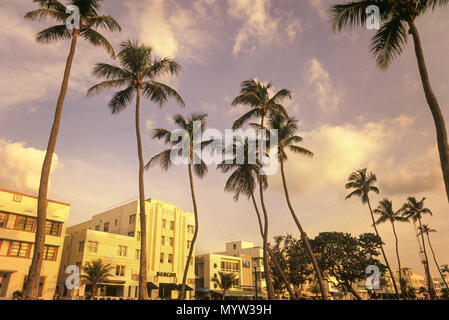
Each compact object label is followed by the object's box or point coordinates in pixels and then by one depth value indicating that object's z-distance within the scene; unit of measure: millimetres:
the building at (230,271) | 55031
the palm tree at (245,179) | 34125
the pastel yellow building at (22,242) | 32812
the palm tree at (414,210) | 61562
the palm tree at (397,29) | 11477
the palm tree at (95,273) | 36438
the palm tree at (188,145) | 30938
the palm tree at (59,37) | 14164
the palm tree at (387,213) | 56906
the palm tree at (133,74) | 23203
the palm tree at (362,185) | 50906
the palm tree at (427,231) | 76281
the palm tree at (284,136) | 33219
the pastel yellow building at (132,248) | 41344
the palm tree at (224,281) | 52156
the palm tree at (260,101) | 32531
